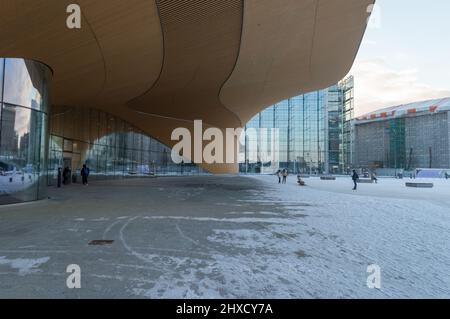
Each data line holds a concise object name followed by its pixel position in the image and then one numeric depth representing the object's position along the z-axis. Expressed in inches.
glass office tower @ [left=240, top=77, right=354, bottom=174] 2245.3
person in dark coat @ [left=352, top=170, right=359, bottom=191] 745.3
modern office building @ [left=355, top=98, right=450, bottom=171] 2726.4
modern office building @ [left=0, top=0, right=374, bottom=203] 417.1
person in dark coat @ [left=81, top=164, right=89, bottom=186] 831.1
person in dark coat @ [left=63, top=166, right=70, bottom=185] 818.0
